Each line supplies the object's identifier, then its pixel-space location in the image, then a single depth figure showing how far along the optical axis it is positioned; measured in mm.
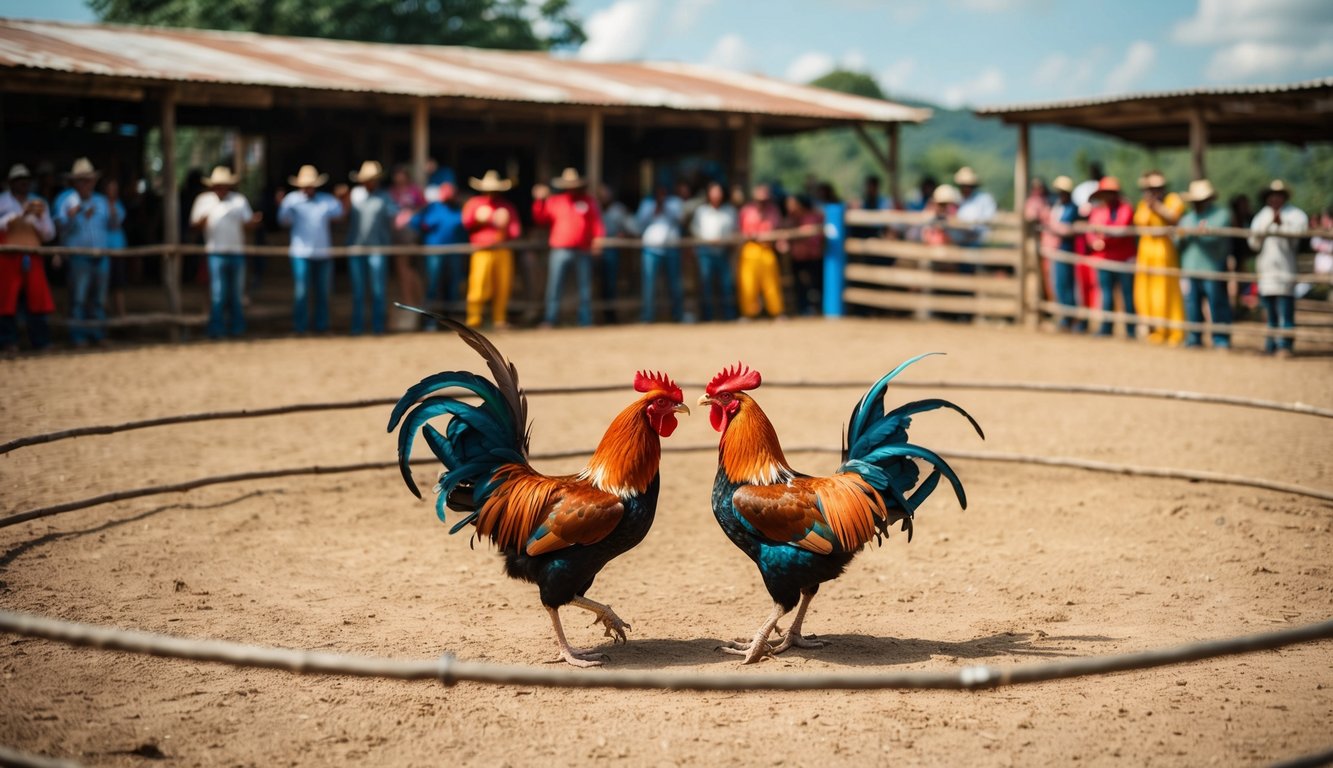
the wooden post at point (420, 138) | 17422
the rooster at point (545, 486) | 5445
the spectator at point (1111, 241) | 15594
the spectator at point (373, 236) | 16062
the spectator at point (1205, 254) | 14508
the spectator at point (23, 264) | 13219
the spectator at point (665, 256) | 17734
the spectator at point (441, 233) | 16656
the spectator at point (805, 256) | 18781
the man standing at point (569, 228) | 17000
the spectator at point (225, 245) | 14969
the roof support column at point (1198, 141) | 16062
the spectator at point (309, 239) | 15578
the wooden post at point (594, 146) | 19016
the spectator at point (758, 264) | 18109
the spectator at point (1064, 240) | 16469
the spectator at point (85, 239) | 14055
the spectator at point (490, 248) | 16484
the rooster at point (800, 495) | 5461
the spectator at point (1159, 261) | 15047
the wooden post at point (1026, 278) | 16781
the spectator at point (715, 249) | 18047
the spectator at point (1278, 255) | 14047
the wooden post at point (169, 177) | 15594
